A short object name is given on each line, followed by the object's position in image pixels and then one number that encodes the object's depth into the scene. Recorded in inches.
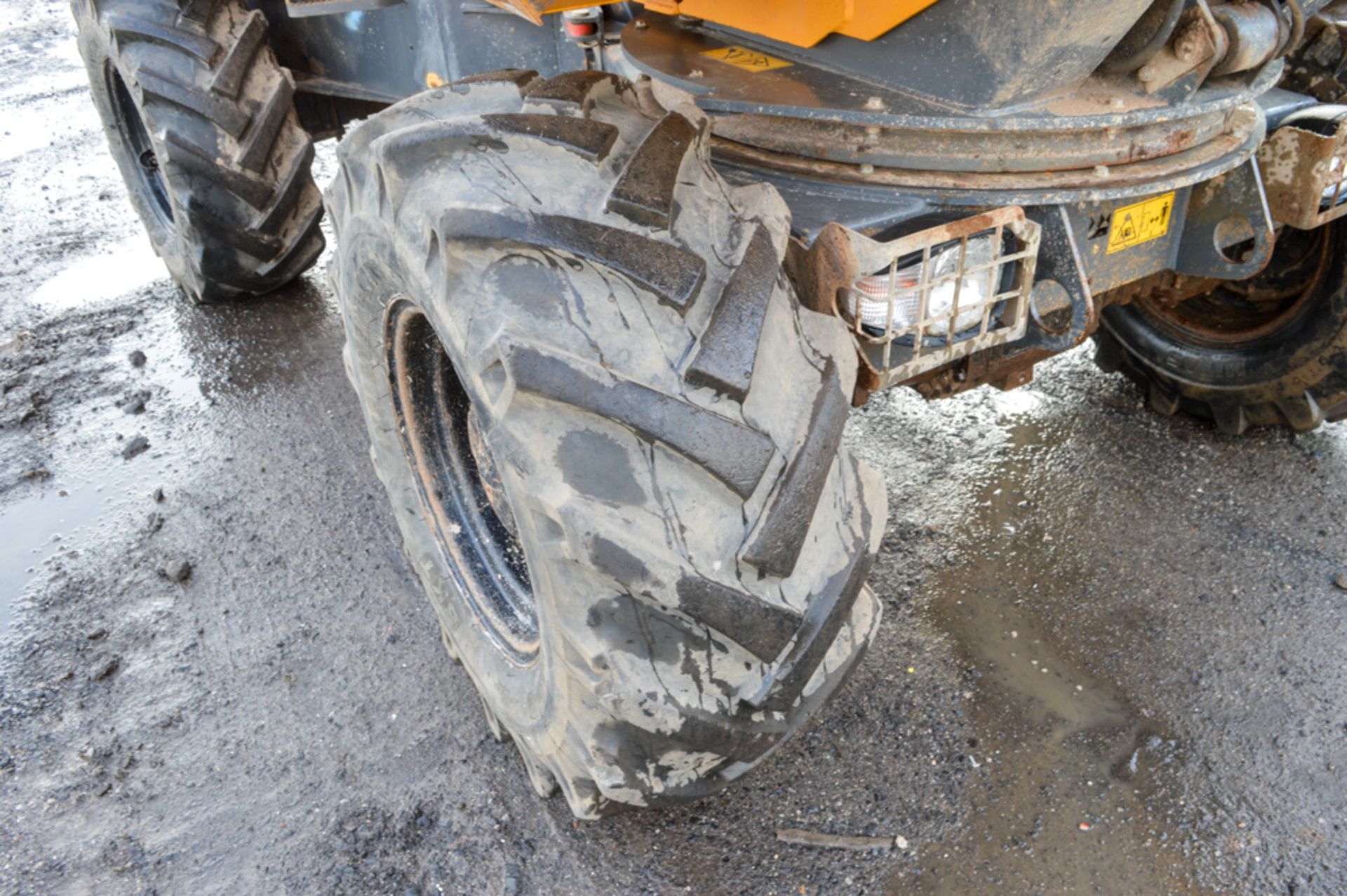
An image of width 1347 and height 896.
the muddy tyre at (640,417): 54.3
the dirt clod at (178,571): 108.6
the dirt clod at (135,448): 128.5
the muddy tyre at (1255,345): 101.3
